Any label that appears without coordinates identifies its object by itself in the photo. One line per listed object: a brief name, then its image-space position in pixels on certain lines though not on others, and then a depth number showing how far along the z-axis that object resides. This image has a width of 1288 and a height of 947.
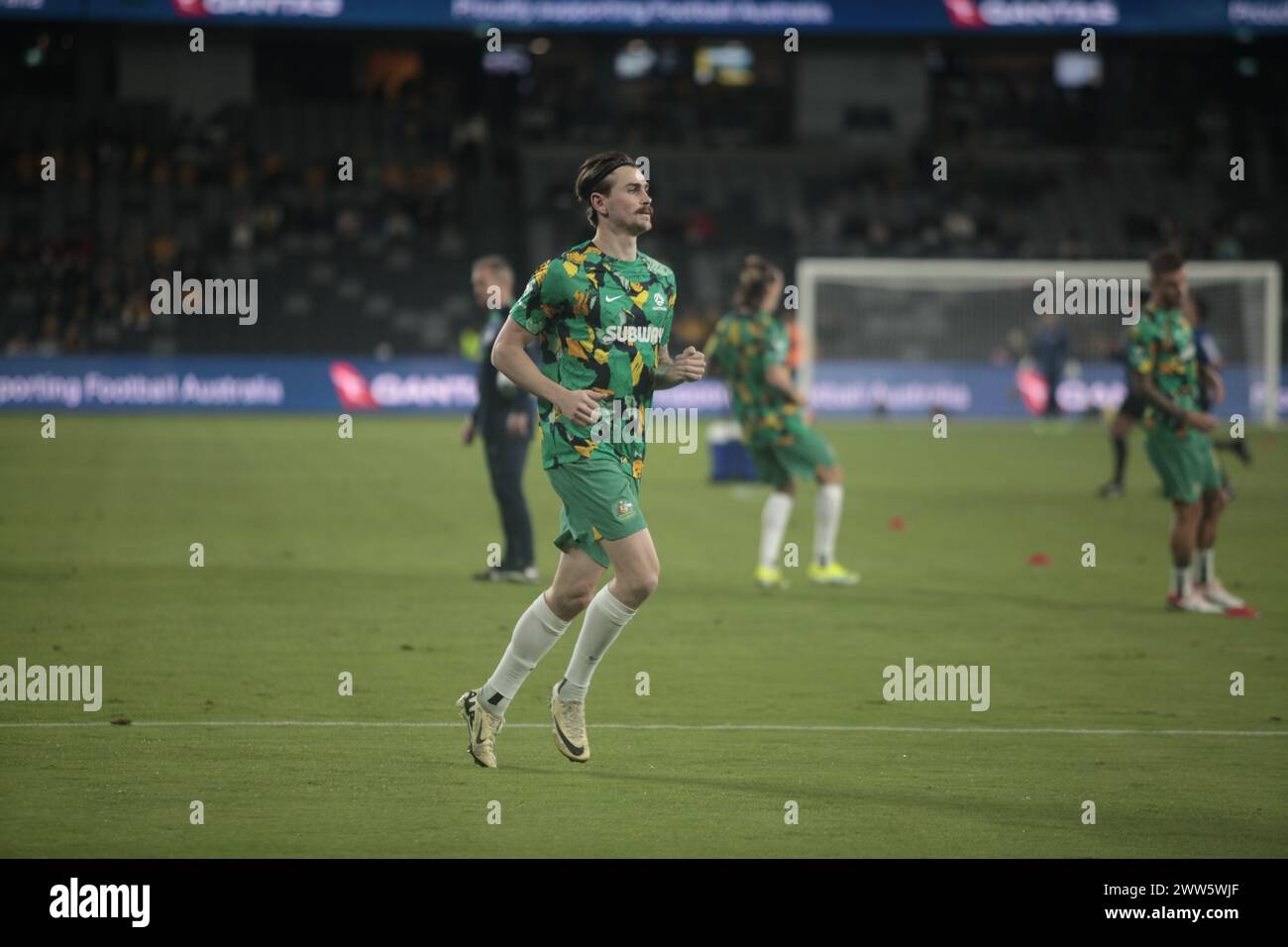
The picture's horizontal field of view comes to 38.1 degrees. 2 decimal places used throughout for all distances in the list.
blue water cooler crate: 23.28
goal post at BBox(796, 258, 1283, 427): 36.31
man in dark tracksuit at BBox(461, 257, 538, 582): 13.35
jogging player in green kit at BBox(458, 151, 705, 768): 7.28
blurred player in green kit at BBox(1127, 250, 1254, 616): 11.78
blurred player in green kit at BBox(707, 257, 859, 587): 13.20
